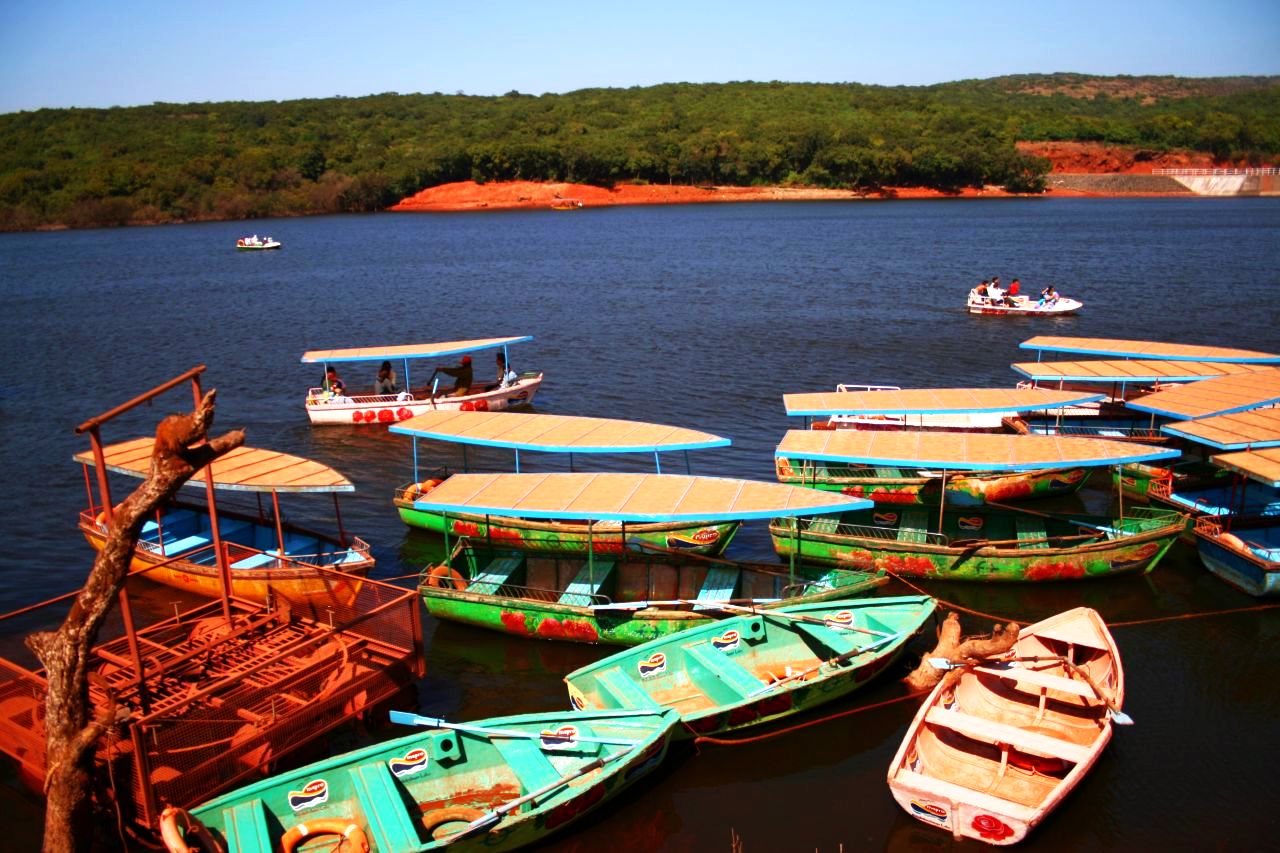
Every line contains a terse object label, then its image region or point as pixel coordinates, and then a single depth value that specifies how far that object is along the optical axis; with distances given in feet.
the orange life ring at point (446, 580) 54.13
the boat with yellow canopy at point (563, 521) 60.29
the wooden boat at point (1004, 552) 57.36
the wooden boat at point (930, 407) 72.95
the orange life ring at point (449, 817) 36.65
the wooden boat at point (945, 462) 57.72
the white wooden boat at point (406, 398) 92.99
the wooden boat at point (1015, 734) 36.01
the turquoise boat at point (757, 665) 43.01
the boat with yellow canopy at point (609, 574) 50.01
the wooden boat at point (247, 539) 53.21
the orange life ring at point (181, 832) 29.81
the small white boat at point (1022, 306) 148.77
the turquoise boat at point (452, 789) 33.42
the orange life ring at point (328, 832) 32.71
